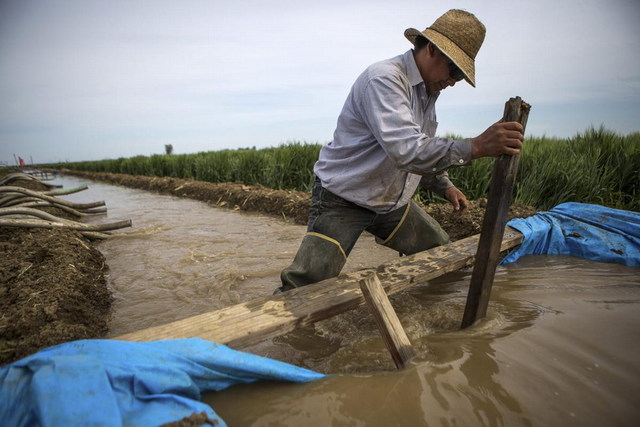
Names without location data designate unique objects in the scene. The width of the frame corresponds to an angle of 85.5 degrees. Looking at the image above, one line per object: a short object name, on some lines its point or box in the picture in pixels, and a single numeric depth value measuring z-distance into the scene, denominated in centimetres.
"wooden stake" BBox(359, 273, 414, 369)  126
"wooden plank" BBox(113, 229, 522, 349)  118
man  150
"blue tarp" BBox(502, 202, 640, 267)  243
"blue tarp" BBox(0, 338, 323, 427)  76
